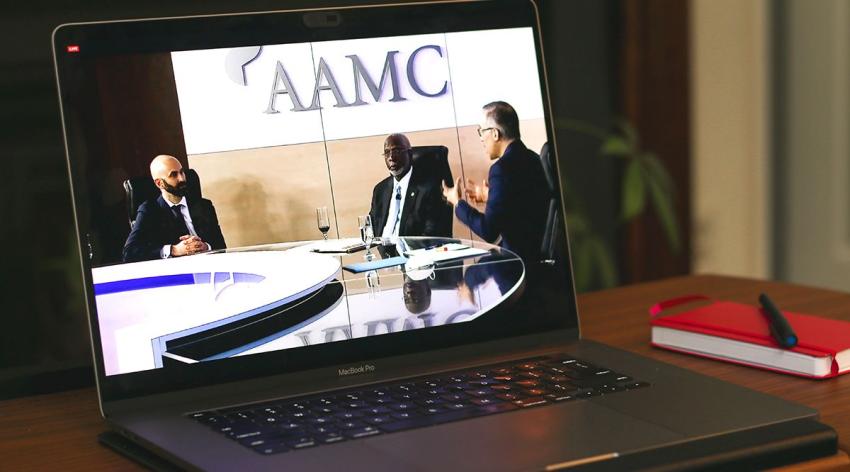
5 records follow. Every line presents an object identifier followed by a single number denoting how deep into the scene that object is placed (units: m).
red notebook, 0.89
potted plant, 2.22
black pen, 0.90
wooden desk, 0.76
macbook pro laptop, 0.78
